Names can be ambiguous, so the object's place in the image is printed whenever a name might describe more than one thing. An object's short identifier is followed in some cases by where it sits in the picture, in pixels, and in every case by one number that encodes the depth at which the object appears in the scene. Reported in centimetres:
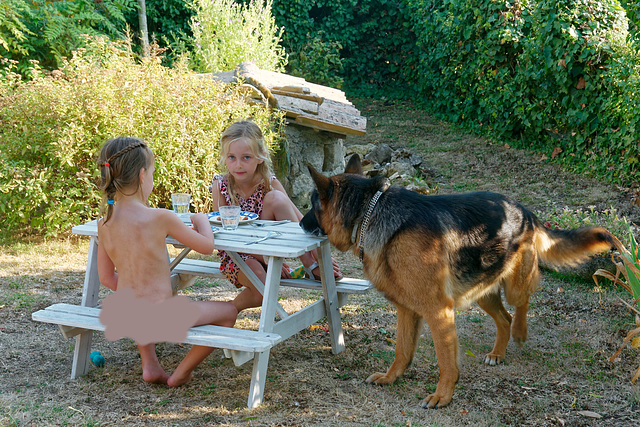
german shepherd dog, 330
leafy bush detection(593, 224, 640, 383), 383
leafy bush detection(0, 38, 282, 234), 615
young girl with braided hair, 316
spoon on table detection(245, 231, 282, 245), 335
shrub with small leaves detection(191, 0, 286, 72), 947
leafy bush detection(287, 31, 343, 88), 1328
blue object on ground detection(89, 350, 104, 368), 380
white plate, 379
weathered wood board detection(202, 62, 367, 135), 754
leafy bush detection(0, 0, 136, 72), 852
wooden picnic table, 311
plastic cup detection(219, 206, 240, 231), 359
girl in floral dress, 390
